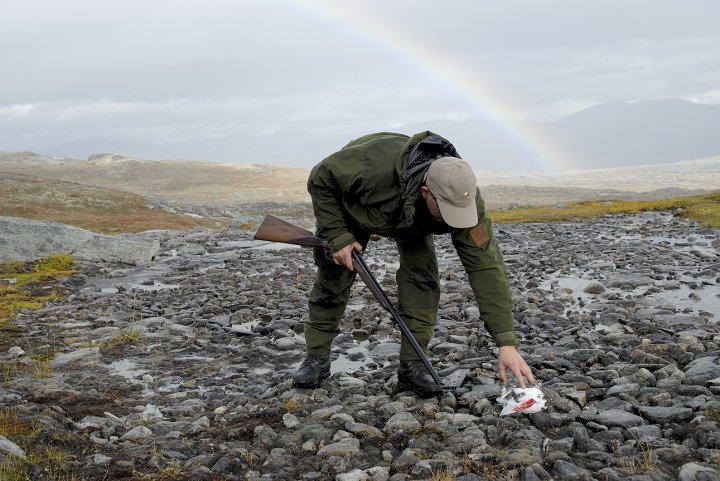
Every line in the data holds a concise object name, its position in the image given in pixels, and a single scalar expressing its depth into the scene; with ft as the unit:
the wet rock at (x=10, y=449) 15.50
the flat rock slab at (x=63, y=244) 60.39
